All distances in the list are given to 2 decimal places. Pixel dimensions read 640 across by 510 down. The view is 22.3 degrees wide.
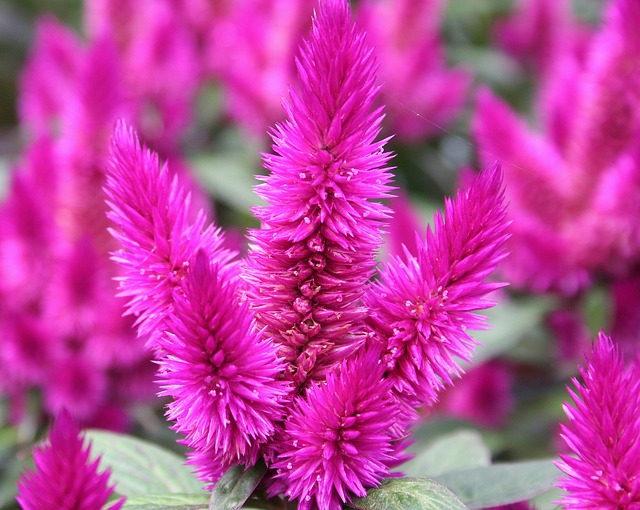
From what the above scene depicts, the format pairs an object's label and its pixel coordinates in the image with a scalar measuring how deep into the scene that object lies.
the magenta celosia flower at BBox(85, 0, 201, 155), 1.32
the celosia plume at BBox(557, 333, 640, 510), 0.32
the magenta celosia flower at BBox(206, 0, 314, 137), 0.72
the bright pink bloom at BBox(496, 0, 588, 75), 1.51
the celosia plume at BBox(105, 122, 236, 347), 0.34
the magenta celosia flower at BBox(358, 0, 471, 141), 1.33
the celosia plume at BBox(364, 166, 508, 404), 0.33
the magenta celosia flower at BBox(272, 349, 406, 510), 0.33
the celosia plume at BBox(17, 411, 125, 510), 0.31
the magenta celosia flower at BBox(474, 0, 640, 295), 0.57
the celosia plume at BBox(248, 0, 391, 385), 0.32
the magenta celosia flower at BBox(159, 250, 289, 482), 0.32
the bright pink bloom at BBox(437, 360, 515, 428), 0.61
